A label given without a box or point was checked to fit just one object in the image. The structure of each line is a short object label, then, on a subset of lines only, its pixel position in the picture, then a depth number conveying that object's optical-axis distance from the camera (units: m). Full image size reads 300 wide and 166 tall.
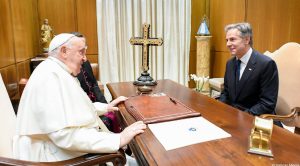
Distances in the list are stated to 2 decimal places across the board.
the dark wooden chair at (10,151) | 1.13
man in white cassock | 1.18
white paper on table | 1.12
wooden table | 0.95
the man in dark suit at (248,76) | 1.98
